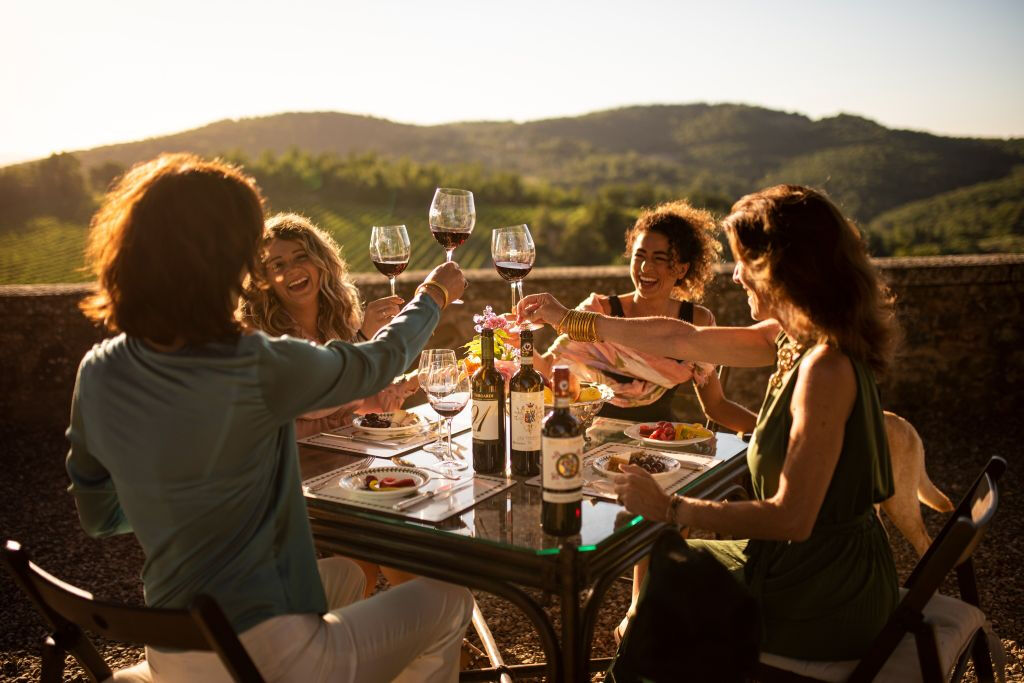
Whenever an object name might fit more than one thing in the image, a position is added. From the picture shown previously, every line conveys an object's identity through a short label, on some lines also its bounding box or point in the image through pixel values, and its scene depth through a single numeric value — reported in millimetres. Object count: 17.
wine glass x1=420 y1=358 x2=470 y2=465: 2051
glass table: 1600
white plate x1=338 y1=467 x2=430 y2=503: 1897
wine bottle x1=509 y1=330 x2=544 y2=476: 1977
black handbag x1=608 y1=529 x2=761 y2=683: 1592
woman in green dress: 1689
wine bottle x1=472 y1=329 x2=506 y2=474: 2074
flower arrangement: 2104
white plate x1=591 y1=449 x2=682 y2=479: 2063
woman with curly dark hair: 3037
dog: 3029
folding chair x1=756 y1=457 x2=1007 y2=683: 1563
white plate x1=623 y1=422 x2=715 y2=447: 2389
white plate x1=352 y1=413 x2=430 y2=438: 2545
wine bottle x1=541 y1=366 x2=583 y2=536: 1588
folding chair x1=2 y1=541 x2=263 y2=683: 1207
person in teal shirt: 1396
